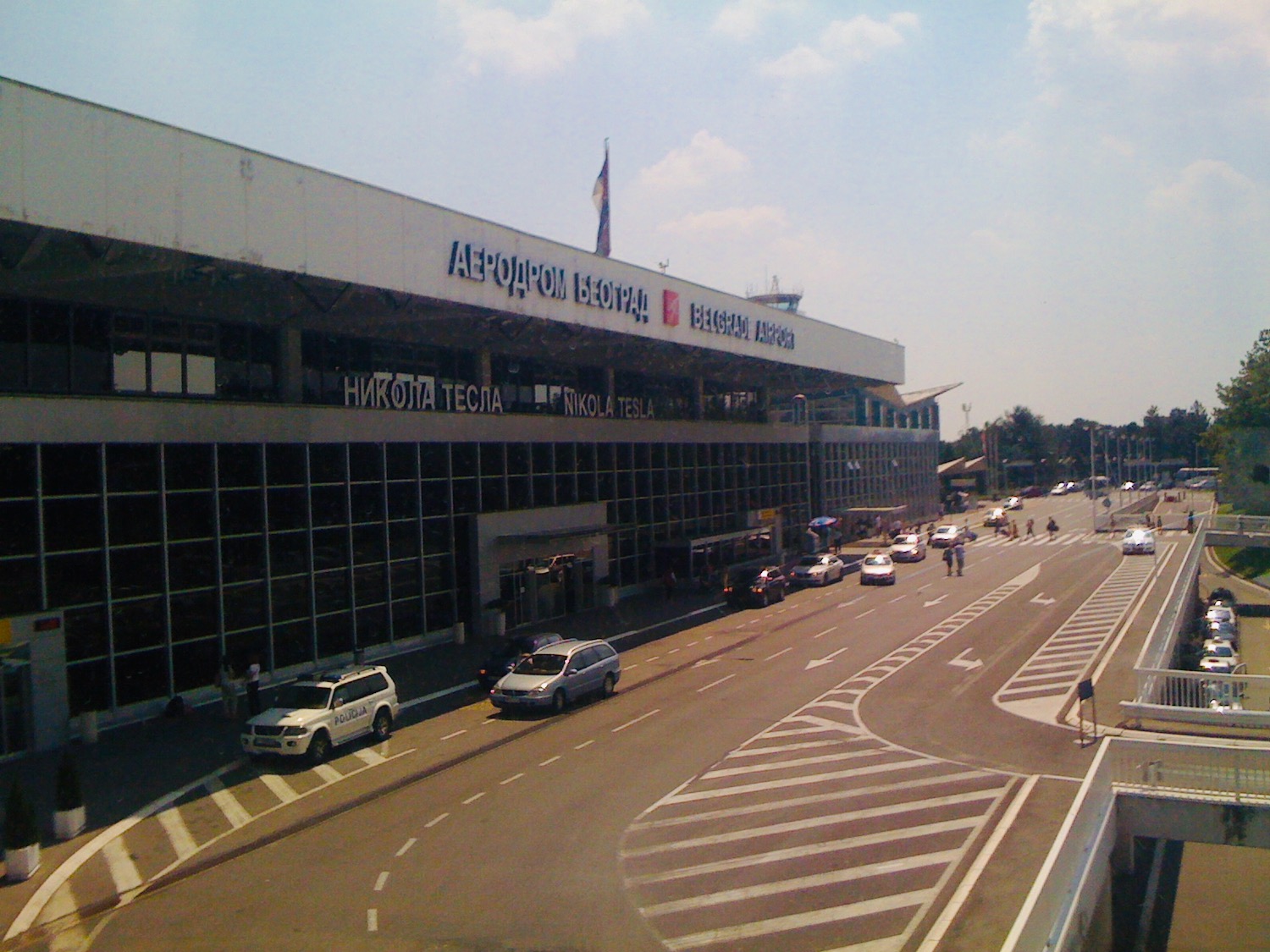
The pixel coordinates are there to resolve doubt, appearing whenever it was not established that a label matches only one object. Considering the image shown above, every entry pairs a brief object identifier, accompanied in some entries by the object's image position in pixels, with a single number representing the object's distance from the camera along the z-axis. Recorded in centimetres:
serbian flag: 4016
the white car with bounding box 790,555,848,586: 4897
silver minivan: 2333
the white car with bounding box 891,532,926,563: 5903
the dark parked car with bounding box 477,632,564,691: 2611
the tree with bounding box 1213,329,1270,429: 7568
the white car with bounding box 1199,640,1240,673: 3278
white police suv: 1952
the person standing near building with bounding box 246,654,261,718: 2325
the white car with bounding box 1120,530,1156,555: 5672
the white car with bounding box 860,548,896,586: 4862
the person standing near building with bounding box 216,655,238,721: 2378
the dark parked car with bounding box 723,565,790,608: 4188
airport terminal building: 2066
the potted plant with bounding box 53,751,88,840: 1546
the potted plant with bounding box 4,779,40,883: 1388
